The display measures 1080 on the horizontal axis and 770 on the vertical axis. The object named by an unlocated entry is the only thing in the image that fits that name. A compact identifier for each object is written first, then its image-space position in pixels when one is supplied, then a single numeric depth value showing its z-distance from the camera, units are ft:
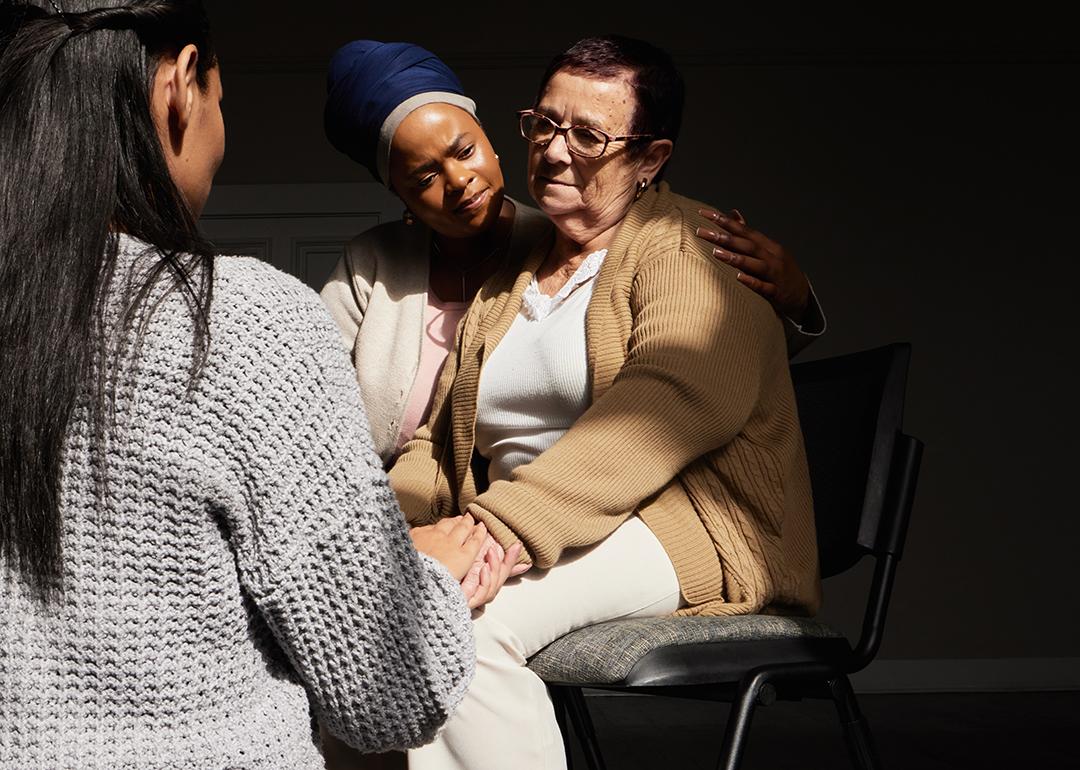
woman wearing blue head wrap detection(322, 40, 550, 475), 6.26
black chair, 4.40
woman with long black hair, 2.77
